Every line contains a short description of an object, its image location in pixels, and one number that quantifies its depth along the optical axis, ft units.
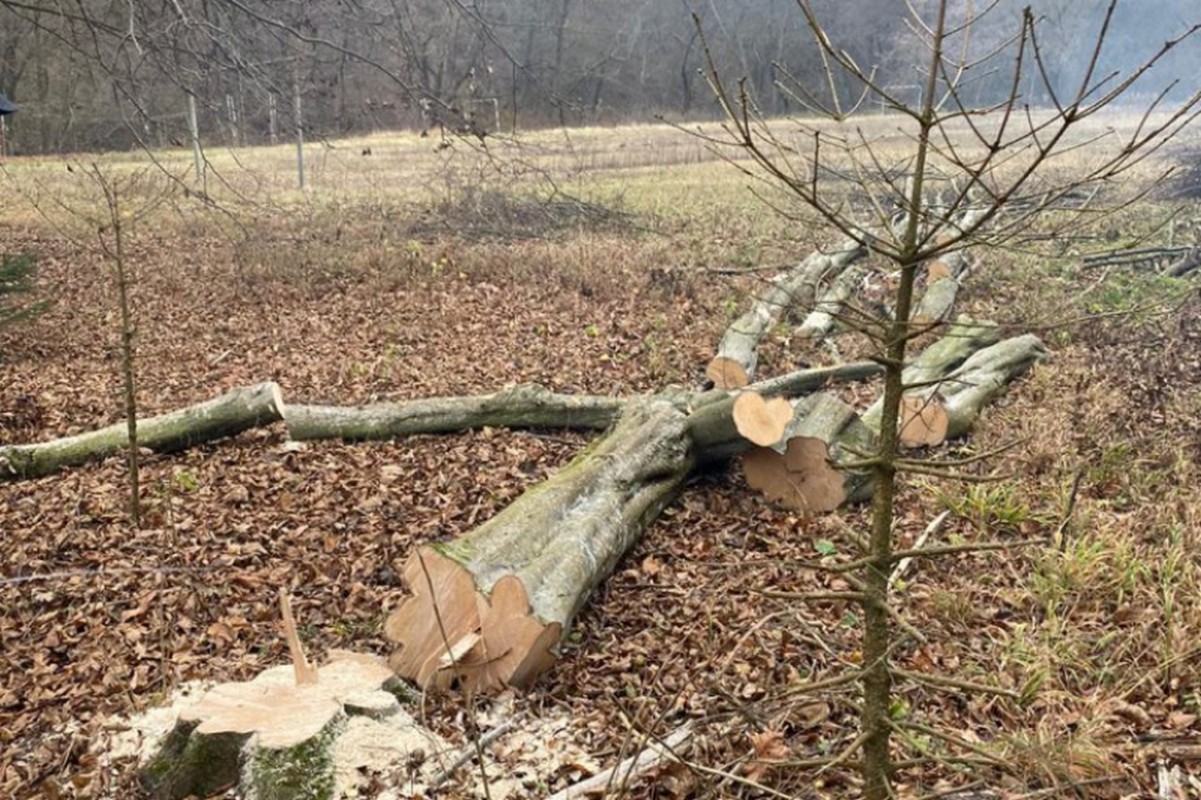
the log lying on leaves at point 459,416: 24.94
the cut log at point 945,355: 27.91
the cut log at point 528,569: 14.07
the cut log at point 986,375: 23.67
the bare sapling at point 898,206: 6.07
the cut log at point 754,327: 29.22
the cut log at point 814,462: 19.93
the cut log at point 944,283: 37.04
